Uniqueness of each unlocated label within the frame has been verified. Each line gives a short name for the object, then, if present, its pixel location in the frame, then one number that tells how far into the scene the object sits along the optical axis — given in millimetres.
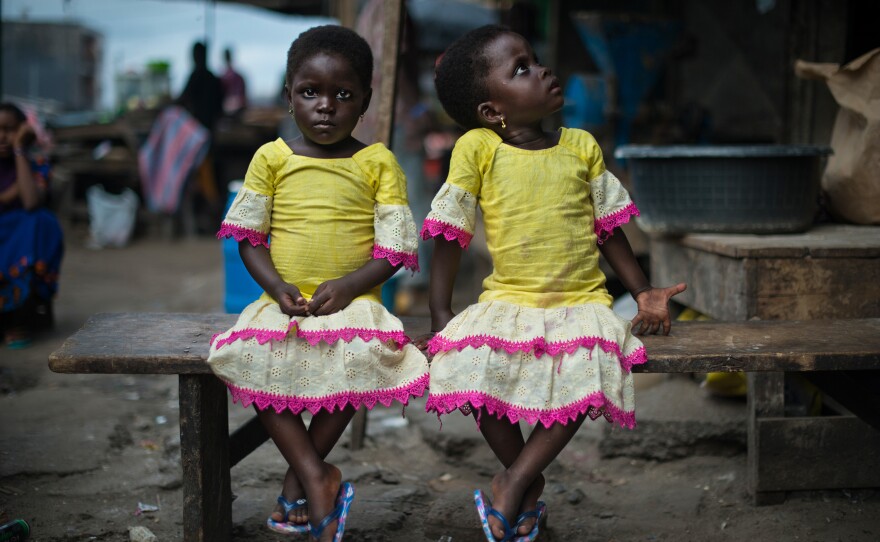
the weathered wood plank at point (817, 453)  2869
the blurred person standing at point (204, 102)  9117
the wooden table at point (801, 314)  2871
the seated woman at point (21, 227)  5090
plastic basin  3156
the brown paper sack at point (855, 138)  3203
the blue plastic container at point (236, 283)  3594
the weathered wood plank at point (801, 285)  2900
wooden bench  2209
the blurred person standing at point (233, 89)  11445
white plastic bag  10164
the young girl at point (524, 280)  2143
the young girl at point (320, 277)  2186
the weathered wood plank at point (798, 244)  2895
